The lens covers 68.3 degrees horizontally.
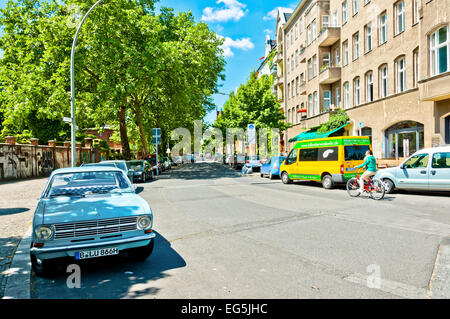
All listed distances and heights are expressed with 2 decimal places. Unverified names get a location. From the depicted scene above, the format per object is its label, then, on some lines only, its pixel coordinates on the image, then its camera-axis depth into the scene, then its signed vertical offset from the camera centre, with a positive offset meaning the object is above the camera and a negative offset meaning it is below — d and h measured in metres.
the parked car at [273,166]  22.50 -0.70
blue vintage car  4.37 -0.94
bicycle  11.94 -1.27
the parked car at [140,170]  20.94 -0.77
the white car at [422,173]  12.03 -0.75
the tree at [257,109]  34.38 +5.03
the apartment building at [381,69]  16.72 +5.84
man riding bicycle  12.18 -0.62
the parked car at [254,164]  30.29 -0.71
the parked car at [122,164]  18.26 -0.32
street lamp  15.27 +2.32
